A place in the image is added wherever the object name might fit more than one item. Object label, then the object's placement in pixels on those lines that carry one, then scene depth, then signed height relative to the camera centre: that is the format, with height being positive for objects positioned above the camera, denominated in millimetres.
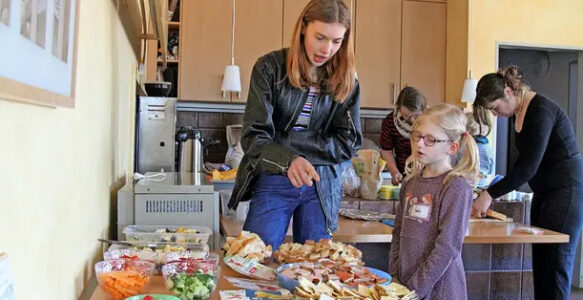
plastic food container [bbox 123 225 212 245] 1587 -264
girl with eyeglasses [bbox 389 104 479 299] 1522 -168
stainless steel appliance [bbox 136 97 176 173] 2885 +39
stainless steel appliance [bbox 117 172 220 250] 1807 -202
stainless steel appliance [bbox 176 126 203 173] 3080 -41
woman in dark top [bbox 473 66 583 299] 2396 -50
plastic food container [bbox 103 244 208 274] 1350 -271
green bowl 1077 -295
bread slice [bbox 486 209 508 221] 2734 -309
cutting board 2646 -326
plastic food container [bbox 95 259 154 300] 1158 -281
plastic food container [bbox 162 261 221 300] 1131 -281
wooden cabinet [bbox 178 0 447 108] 4770 +924
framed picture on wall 637 +121
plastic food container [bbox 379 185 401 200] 2887 -225
